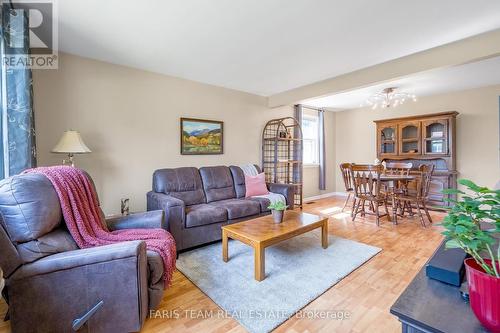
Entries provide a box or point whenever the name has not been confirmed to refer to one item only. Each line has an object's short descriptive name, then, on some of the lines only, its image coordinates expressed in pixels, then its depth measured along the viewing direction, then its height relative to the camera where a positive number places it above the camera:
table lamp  2.43 +0.23
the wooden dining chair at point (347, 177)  4.24 -0.24
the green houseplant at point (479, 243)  0.65 -0.23
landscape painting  3.81 +0.49
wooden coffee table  2.07 -0.65
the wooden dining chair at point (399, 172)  4.09 -0.16
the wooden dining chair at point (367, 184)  3.74 -0.34
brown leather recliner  1.28 -0.61
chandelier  4.27 +1.32
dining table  3.73 -0.42
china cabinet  4.43 +0.41
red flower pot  0.64 -0.38
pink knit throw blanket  1.66 -0.41
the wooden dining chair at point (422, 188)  3.71 -0.40
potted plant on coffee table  2.54 -0.50
